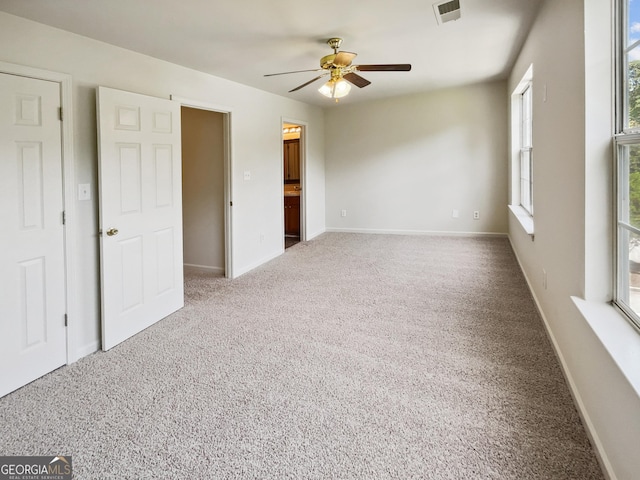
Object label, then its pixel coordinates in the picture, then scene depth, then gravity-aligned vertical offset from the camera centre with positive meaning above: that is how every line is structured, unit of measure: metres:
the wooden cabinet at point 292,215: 7.64 +0.12
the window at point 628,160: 1.62 +0.25
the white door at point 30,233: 2.33 -0.05
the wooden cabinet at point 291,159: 7.70 +1.24
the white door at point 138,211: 2.91 +0.10
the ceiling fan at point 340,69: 3.26 +1.36
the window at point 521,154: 4.79 +0.88
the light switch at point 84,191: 2.80 +0.24
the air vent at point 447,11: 2.79 +1.58
